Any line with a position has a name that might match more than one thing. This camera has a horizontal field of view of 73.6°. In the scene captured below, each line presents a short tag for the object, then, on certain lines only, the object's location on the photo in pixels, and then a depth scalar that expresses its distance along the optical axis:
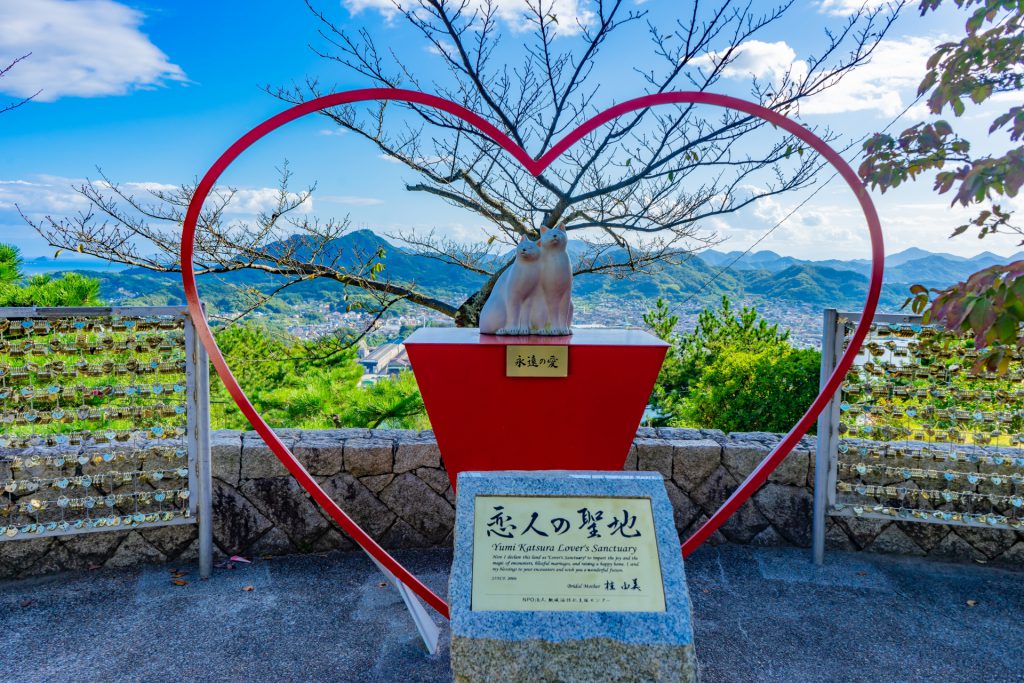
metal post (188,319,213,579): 2.88
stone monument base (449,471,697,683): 1.63
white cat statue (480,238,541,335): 2.68
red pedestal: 2.50
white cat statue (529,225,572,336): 2.69
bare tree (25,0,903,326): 4.43
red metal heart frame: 2.33
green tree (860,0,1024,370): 2.38
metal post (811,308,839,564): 3.03
